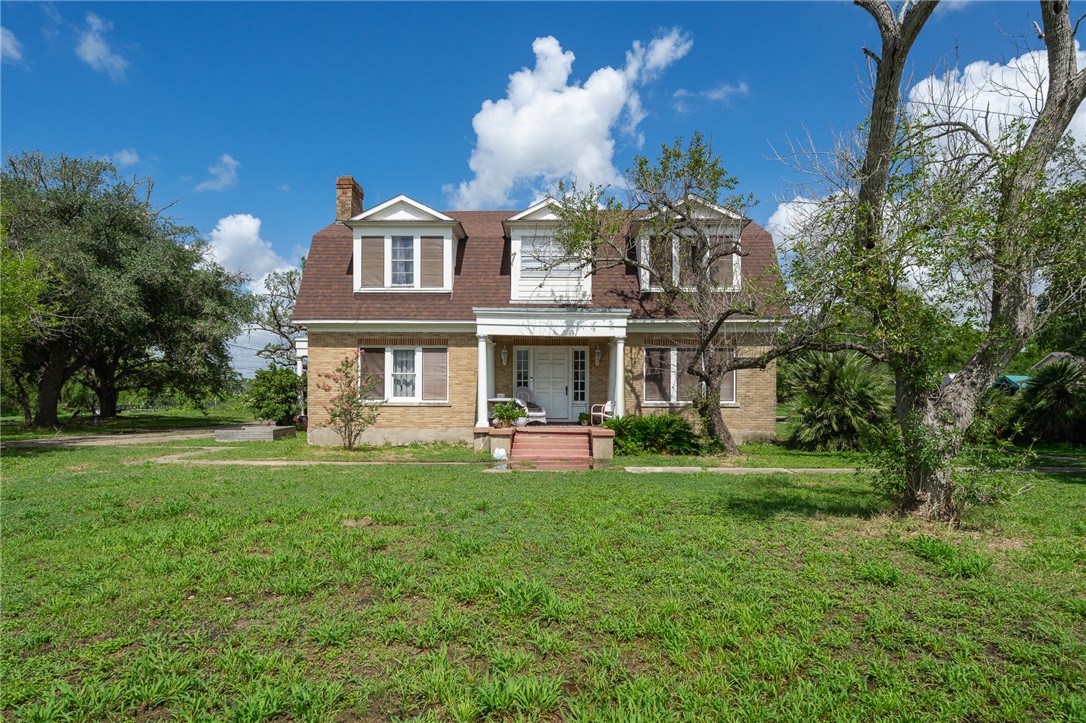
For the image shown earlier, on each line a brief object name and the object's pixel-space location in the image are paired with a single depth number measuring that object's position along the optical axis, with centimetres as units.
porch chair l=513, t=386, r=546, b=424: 1556
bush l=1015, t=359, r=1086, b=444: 1695
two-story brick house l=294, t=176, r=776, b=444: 1622
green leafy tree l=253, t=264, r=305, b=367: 2844
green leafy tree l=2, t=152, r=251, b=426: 2002
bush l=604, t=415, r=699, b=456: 1412
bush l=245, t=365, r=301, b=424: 1975
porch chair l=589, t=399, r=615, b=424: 1545
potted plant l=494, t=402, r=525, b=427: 1470
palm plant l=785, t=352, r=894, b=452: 1474
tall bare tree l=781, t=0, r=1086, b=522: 593
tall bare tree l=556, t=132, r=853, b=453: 1372
